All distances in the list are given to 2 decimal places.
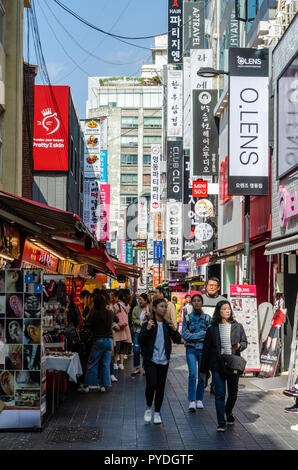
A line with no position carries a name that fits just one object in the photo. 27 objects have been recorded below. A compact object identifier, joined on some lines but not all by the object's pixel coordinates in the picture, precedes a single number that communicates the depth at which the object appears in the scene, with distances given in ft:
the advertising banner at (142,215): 214.48
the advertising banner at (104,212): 89.86
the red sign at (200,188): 86.07
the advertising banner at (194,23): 127.44
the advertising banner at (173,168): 145.48
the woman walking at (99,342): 41.06
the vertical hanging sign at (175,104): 137.44
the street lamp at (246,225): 51.13
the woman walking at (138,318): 50.57
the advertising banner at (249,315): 48.70
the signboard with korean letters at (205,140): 83.92
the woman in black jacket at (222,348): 29.63
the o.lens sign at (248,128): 53.01
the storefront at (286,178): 45.83
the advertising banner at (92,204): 89.25
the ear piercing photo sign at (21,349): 29.01
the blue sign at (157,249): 200.23
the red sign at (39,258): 45.84
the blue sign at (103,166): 89.51
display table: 33.53
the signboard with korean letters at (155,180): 184.85
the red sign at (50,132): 85.61
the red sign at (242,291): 49.49
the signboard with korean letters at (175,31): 143.23
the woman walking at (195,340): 34.14
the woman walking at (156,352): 30.71
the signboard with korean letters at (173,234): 142.61
